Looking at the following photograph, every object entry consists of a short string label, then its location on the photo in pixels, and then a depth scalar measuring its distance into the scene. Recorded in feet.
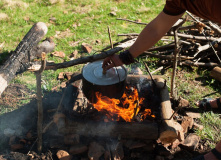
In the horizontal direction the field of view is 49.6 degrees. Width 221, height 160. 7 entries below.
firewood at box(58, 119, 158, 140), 11.64
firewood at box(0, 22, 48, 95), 13.17
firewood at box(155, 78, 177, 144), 11.52
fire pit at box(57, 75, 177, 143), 11.64
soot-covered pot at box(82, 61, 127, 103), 10.77
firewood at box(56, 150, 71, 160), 11.46
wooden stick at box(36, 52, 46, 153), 9.23
